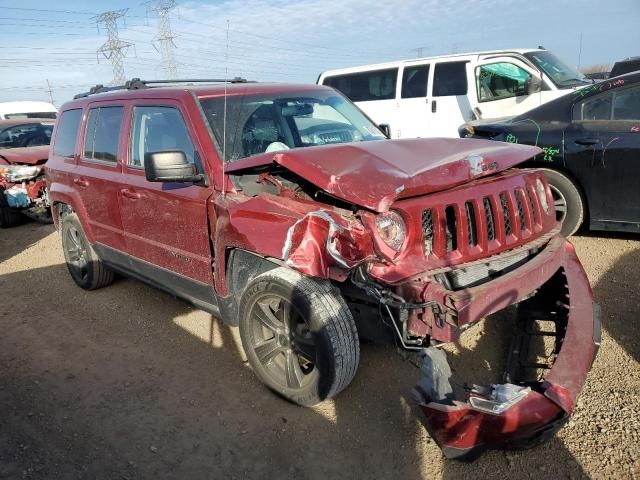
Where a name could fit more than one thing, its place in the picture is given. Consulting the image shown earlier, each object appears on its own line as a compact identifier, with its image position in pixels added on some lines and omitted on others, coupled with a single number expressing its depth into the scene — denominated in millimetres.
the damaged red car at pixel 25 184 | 7953
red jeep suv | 2270
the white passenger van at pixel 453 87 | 8078
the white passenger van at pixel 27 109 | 16766
